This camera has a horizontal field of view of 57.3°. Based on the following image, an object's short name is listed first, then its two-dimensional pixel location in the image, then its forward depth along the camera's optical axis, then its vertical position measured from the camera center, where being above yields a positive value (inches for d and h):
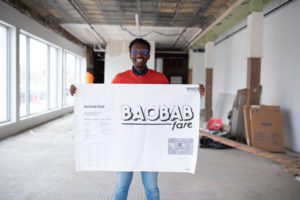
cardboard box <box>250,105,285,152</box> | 179.6 -24.6
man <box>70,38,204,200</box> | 71.3 +2.6
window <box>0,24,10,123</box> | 218.1 +8.4
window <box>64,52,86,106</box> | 410.6 +28.4
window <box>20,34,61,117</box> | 263.4 +12.4
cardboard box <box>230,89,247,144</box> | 211.5 -22.5
